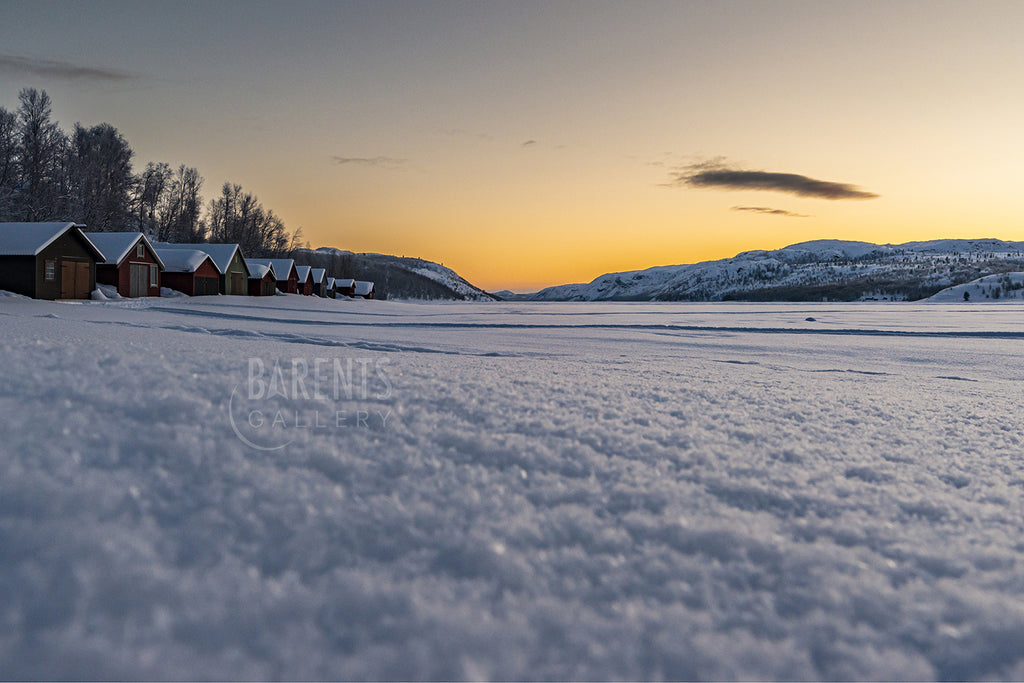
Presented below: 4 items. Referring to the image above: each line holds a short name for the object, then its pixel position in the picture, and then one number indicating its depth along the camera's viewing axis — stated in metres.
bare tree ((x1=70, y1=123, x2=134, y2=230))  48.78
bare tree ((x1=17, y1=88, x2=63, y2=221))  44.16
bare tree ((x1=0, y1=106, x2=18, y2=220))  42.94
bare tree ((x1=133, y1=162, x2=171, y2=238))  63.03
